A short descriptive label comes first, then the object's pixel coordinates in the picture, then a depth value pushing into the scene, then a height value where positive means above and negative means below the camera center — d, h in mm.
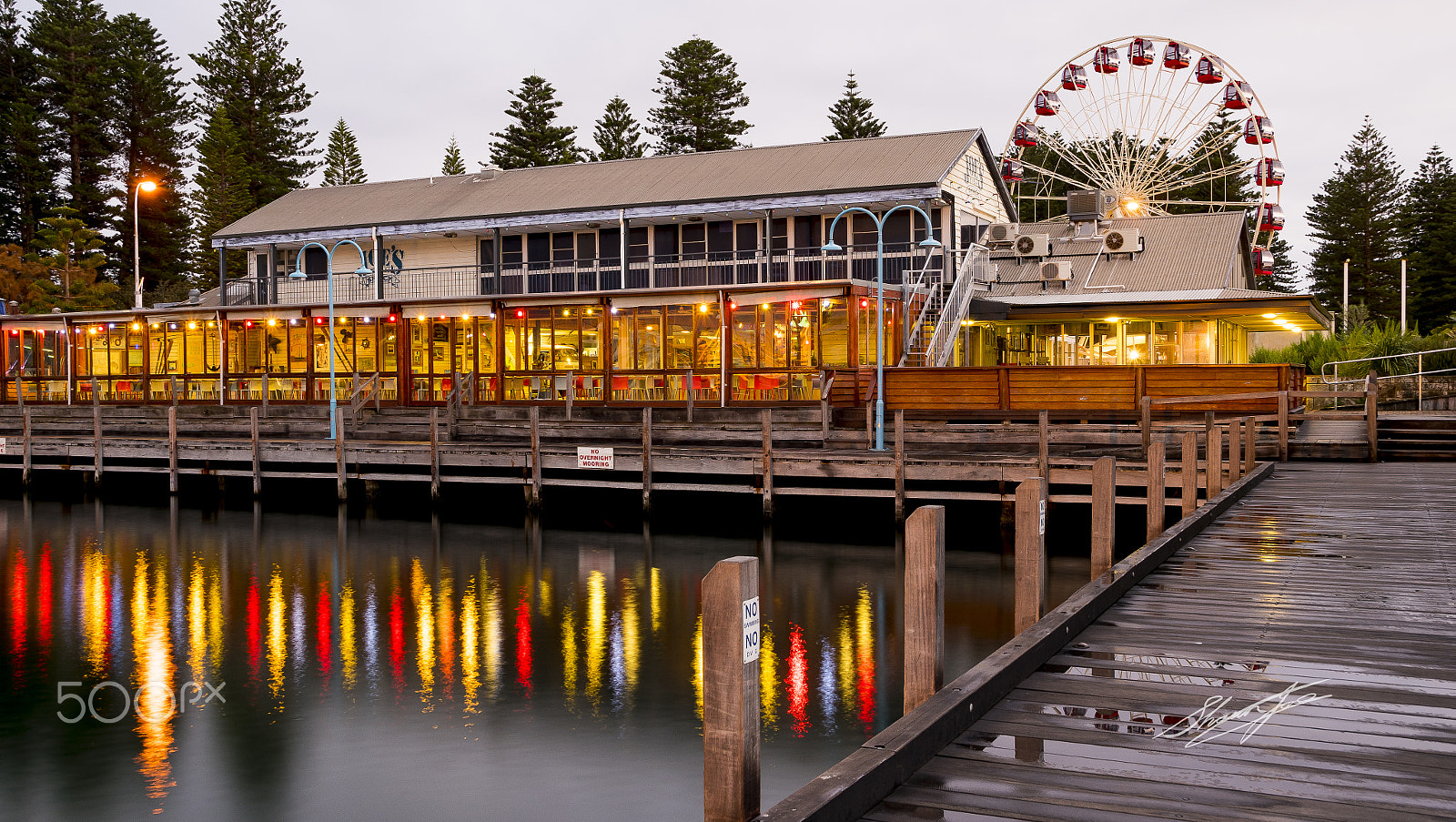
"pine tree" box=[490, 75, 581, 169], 68312 +14690
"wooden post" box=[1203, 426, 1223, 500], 14055 -1064
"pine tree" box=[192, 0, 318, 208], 73750 +19005
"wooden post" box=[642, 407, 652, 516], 23762 -1447
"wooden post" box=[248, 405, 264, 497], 29422 -1654
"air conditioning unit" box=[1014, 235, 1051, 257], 37875 +4381
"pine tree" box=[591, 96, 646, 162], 71125 +15342
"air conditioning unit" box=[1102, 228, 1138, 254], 38062 +4578
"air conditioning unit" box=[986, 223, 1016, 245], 37188 +4719
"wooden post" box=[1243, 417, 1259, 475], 17250 -916
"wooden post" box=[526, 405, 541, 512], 25534 -1469
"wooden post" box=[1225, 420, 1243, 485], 16000 -1044
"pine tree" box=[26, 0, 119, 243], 66438 +17094
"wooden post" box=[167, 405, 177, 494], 30256 -1404
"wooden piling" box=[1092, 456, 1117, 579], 9242 -1060
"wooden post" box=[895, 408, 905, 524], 21375 -1522
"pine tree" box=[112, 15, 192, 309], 68750 +14512
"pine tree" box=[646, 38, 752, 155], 67812 +16377
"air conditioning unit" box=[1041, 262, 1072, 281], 35969 +3374
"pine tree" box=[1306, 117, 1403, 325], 71188 +9013
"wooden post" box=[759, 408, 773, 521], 22688 -1478
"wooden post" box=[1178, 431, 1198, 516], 13367 -1054
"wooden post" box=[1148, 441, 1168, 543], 11375 -982
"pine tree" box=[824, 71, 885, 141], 69750 +15786
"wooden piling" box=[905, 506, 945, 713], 5613 -1076
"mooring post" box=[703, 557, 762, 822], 4160 -1103
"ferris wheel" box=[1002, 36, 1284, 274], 40938 +8946
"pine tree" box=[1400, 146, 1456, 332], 66562 +7816
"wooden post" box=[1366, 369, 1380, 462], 19516 -636
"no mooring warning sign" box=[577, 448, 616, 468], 24594 -1459
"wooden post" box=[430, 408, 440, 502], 26328 -1531
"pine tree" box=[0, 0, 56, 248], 65562 +13664
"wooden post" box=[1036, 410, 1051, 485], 20078 -1121
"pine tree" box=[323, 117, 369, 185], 81319 +15891
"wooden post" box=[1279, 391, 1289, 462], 19567 -892
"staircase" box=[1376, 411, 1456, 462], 20406 -1054
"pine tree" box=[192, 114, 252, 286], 66062 +11889
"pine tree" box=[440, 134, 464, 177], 82875 +15936
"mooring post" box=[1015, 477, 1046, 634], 7508 -1073
